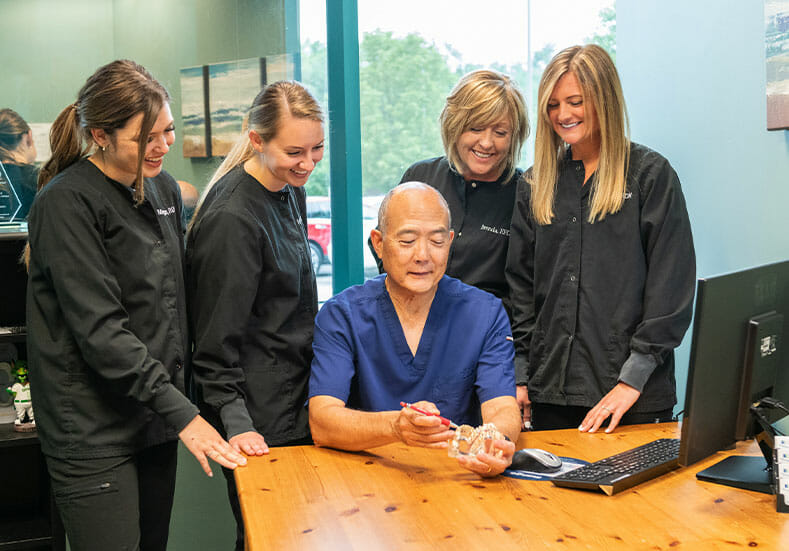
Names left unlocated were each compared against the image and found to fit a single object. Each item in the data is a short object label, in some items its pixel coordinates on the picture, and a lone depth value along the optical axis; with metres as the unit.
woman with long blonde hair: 2.22
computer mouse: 1.82
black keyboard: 1.68
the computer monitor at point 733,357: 1.53
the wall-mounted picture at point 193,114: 3.39
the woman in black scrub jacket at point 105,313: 1.94
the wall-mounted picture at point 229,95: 3.40
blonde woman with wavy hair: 2.53
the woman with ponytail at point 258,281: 2.10
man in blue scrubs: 2.10
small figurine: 2.90
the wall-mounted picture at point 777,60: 2.40
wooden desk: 1.46
